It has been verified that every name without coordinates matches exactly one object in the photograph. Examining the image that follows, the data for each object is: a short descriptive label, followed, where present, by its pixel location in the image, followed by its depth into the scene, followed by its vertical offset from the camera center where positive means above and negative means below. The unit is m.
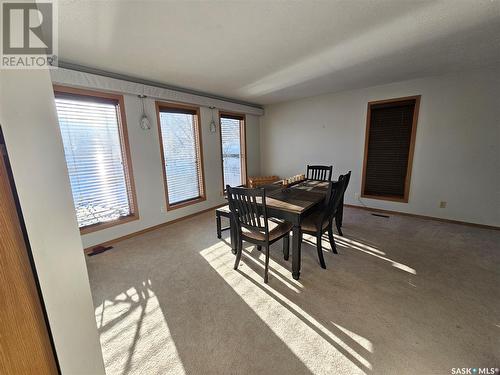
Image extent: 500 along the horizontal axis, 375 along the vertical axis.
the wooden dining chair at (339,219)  2.89 -1.05
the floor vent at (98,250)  2.56 -1.25
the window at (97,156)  2.41 -0.03
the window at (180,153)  3.30 -0.02
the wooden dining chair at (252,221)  1.89 -0.72
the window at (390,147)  3.38 -0.04
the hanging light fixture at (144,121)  2.93 +0.46
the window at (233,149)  4.30 +0.03
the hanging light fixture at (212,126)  3.87 +0.47
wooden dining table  1.94 -0.59
